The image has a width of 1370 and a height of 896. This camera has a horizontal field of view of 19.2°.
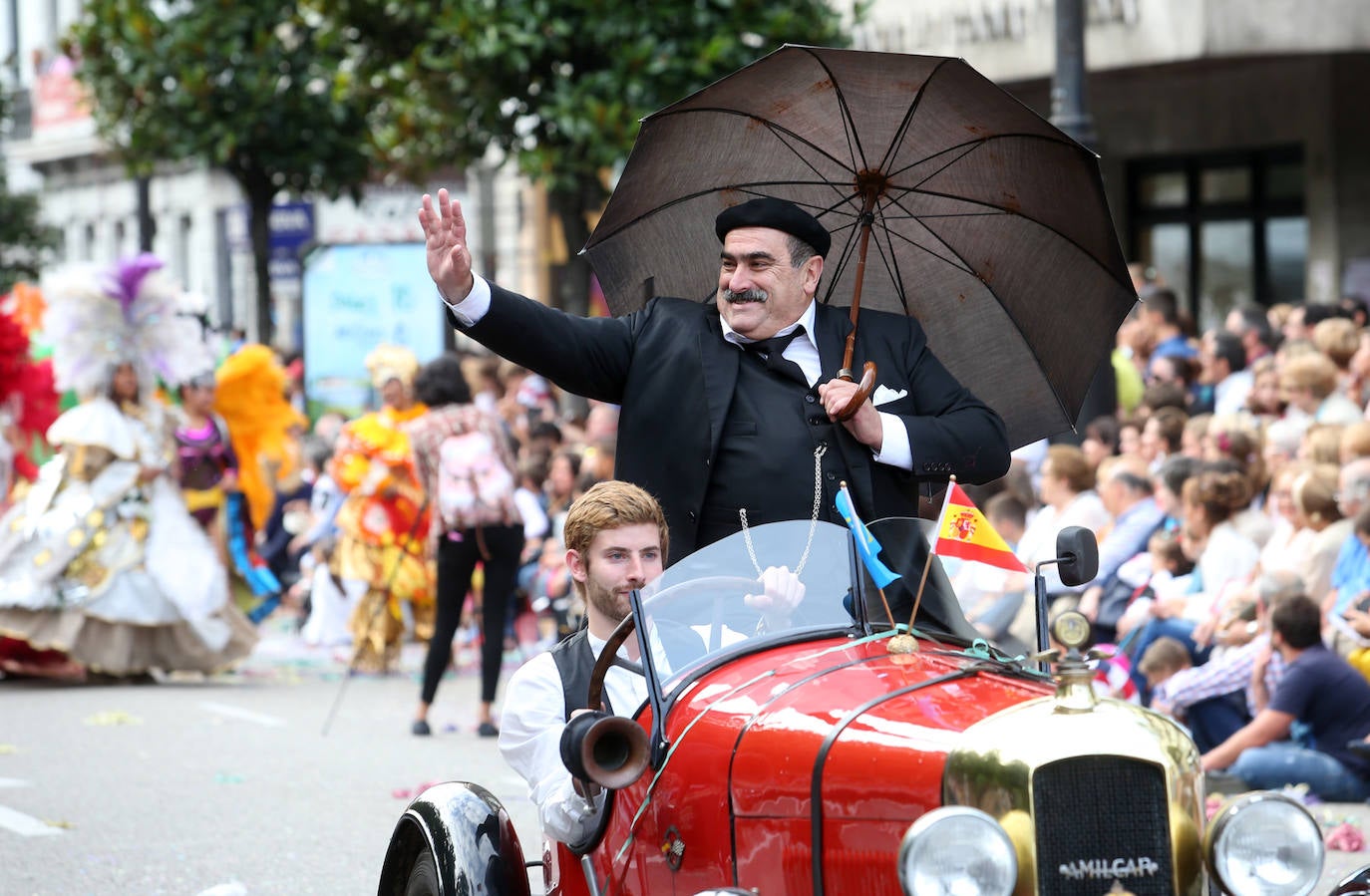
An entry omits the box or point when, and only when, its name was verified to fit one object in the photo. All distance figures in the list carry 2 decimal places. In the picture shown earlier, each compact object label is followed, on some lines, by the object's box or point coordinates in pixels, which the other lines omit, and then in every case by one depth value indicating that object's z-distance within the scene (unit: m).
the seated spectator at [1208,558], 17.48
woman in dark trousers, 20.44
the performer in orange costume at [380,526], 25.44
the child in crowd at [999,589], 18.27
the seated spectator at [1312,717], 15.65
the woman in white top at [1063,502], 20.17
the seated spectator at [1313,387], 20.82
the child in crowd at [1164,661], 16.98
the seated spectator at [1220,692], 16.53
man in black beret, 9.24
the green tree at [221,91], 42.73
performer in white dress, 24.39
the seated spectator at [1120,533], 18.65
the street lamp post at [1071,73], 21.85
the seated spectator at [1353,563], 16.41
